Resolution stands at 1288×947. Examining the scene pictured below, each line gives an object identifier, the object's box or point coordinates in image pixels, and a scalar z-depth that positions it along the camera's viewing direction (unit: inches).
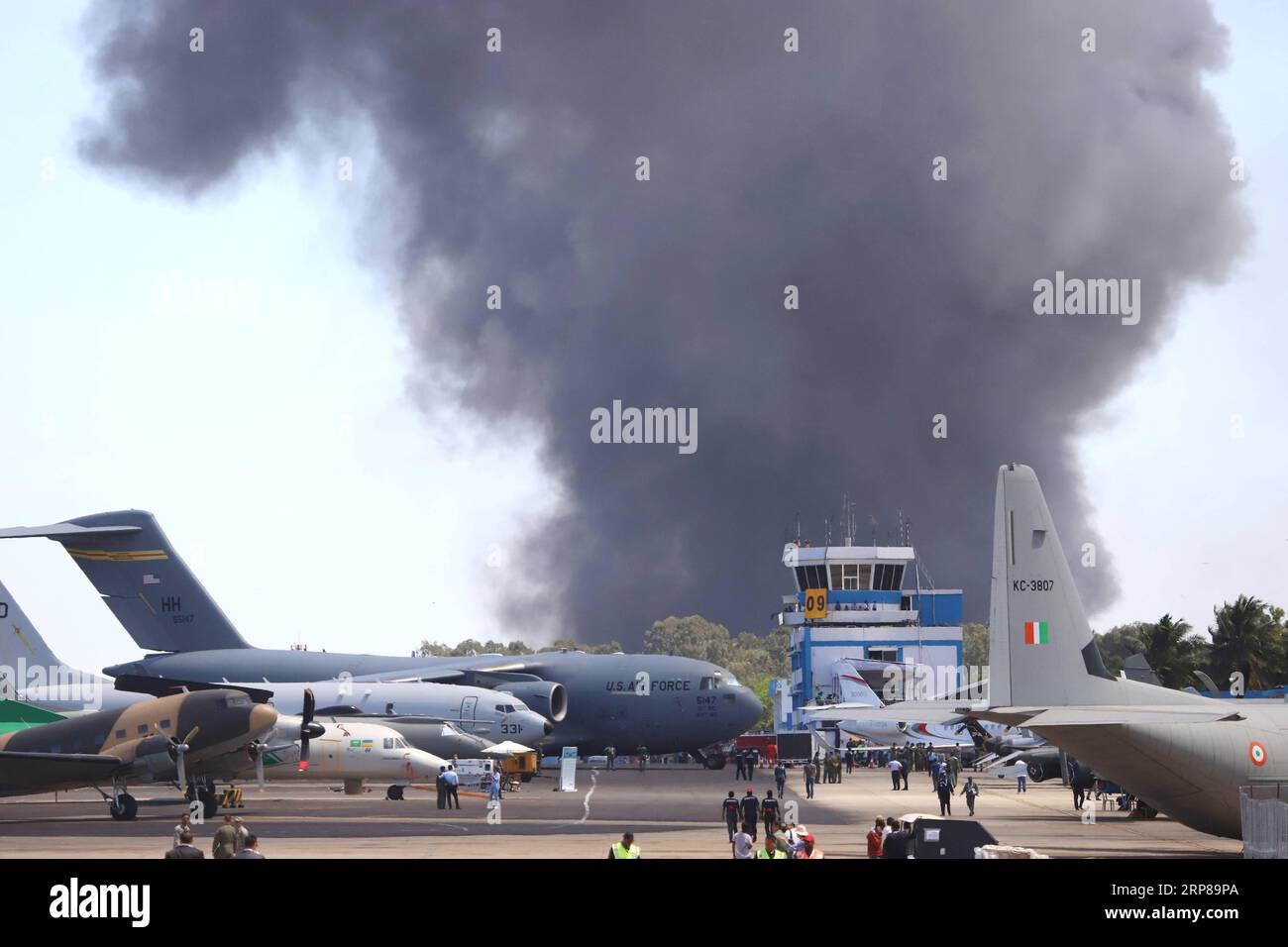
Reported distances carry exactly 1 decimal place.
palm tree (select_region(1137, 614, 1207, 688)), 3464.6
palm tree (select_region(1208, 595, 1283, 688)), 3425.2
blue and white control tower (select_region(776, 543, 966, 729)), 5900.6
